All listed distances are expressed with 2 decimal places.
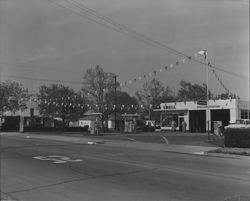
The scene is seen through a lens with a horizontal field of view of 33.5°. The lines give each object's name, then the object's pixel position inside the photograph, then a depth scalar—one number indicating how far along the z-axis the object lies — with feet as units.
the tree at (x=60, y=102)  212.43
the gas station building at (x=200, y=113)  160.04
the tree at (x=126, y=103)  286.87
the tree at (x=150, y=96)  316.62
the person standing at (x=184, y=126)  166.63
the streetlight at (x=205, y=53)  91.04
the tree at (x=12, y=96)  200.64
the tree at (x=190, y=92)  344.55
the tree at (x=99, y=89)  215.10
